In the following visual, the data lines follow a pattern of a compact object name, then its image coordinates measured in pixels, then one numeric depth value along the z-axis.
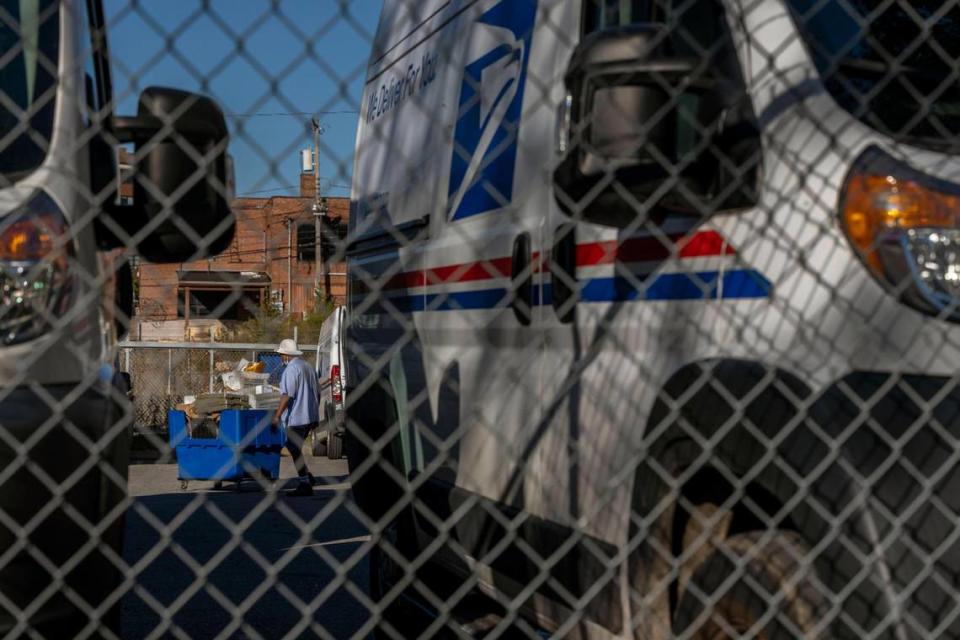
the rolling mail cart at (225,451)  13.91
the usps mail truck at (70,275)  2.85
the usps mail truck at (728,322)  2.82
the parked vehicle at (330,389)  18.22
